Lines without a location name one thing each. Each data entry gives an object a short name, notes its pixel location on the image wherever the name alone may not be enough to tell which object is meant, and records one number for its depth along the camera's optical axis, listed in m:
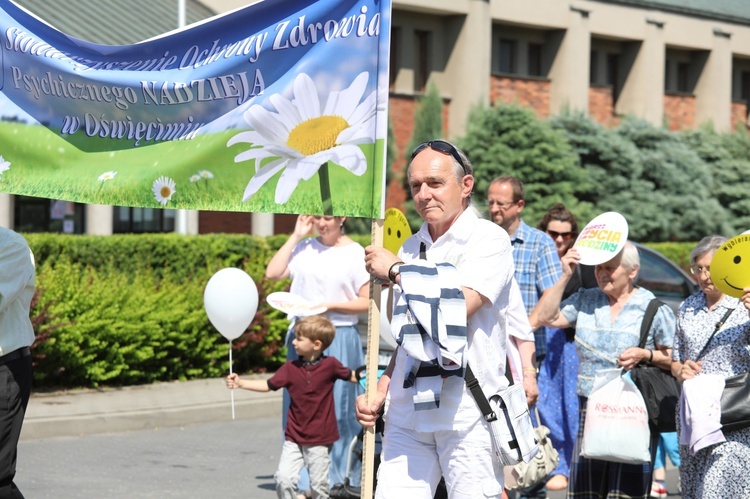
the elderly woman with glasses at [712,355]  8.77
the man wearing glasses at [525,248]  10.98
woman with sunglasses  11.30
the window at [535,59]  51.54
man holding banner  6.63
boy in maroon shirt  11.12
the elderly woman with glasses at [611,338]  9.93
